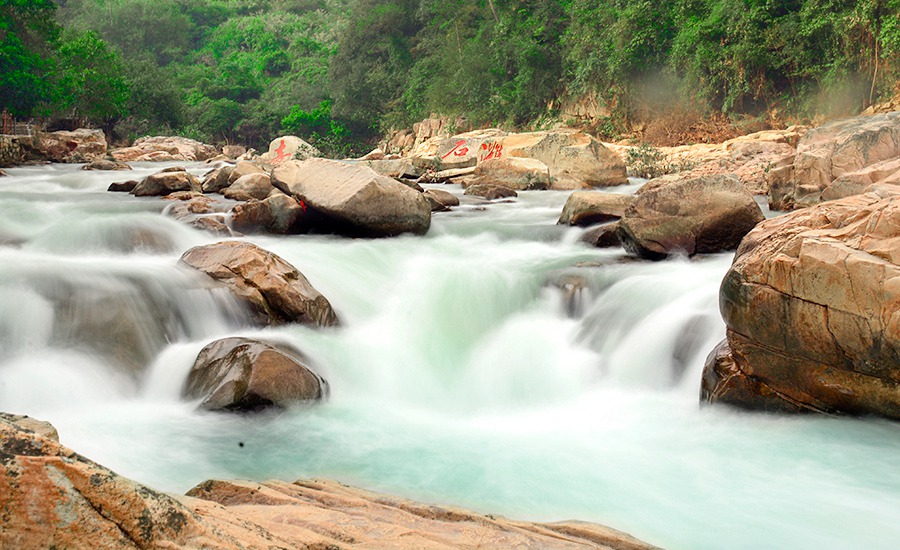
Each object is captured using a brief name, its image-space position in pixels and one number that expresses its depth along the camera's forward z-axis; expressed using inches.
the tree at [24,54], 936.3
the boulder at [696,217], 308.0
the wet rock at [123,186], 563.5
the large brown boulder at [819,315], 172.4
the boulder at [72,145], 986.1
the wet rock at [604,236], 354.6
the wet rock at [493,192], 584.4
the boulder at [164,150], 1201.4
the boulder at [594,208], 399.2
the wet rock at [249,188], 507.5
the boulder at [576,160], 653.3
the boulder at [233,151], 1664.1
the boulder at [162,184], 525.0
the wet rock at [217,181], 565.0
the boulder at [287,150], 1034.9
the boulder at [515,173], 666.2
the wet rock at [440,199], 498.0
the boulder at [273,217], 384.8
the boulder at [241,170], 572.4
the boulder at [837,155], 379.9
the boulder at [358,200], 365.7
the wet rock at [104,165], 810.8
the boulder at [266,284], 254.4
